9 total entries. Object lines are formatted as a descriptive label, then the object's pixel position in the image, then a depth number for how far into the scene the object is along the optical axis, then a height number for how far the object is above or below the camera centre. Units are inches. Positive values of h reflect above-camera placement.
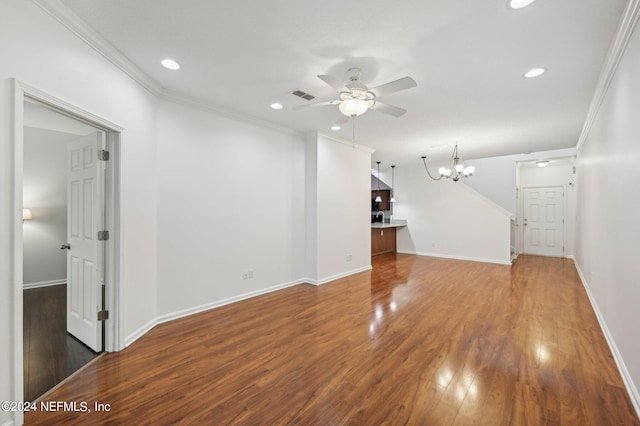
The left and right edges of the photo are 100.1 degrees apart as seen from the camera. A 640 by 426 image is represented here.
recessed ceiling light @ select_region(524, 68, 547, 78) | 105.0 +56.4
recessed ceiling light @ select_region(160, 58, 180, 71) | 100.7 +56.8
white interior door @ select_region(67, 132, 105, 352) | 100.3 -10.8
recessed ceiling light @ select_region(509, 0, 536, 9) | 69.6 +55.3
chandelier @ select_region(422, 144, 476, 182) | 237.8 +39.1
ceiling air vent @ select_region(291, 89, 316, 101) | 126.3 +57.1
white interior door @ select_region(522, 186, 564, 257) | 305.6 -8.4
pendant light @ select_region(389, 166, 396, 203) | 340.7 +34.8
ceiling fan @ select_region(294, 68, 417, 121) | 98.7 +43.6
